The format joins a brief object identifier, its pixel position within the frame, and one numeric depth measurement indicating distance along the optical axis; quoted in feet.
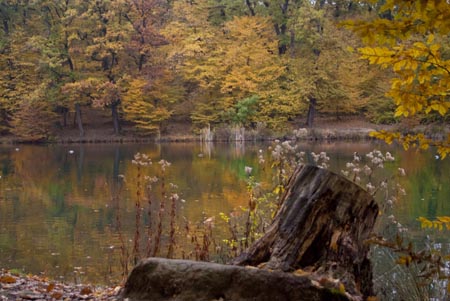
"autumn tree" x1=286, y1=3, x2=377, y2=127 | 110.01
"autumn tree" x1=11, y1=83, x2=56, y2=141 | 108.17
